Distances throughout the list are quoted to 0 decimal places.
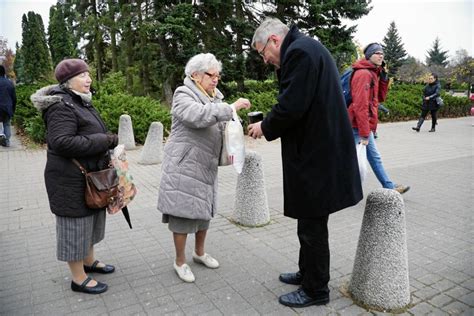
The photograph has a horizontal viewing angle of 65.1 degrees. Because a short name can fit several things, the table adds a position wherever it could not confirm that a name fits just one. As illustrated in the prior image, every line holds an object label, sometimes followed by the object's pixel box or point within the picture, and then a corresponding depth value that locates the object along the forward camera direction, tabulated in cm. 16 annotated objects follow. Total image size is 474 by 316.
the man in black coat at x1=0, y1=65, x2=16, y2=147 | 960
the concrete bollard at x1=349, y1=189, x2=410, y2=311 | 284
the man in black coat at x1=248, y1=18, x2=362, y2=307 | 251
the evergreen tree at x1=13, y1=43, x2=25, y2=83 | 4294
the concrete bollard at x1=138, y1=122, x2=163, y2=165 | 835
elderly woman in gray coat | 303
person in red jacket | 487
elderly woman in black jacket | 273
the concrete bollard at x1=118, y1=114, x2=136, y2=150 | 986
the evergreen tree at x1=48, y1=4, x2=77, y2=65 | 2330
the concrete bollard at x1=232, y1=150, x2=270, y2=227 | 466
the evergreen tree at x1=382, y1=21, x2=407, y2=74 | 5619
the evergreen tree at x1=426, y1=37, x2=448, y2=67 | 7381
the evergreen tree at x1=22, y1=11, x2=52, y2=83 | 2705
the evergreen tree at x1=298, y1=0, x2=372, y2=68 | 1588
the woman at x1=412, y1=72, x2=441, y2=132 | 1298
